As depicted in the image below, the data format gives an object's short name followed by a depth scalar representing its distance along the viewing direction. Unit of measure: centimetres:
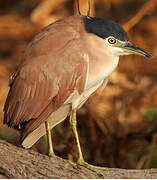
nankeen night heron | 658
